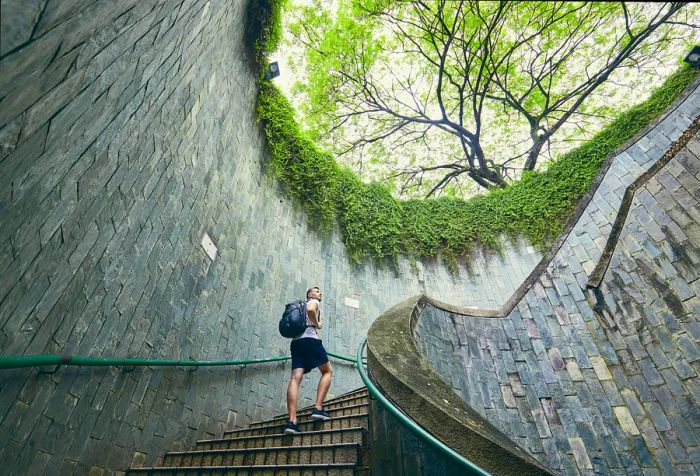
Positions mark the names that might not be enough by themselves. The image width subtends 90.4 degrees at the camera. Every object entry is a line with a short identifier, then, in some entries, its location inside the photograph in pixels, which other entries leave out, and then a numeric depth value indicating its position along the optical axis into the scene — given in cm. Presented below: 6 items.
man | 371
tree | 924
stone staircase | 274
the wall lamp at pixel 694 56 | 620
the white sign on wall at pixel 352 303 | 744
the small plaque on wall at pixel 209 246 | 471
